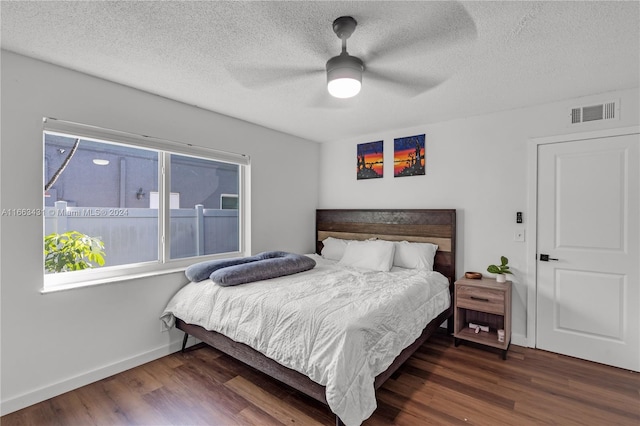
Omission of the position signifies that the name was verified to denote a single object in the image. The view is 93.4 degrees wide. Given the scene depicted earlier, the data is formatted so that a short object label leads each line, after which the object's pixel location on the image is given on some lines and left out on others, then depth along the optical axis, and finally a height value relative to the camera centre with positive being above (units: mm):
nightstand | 2730 -920
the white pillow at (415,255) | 3283 -493
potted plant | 2967 -571
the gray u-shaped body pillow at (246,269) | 2553 -542
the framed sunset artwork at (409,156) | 3622 +671
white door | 2551 -343
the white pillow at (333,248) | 3916 -496
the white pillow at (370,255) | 3305 -504
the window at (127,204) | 2324 +52
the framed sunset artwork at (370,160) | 3943 +675
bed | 1690 -764
